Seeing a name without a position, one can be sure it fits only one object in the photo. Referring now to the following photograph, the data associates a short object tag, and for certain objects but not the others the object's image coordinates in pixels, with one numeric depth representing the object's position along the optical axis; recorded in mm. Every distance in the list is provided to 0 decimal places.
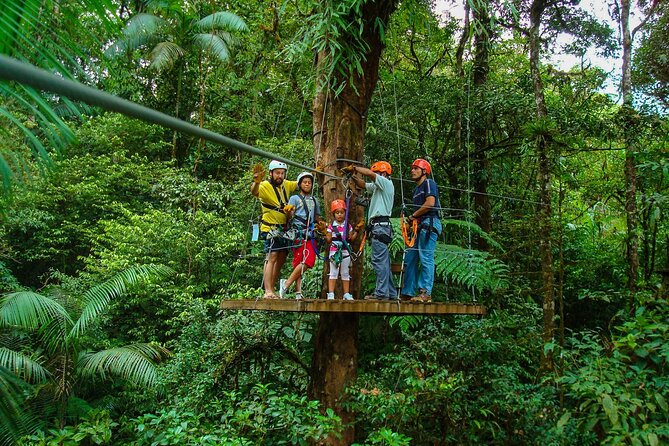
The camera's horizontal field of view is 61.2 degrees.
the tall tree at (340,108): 4910
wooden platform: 4051
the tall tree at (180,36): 11117
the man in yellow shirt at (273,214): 4695
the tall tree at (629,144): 7355
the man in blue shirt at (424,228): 4883
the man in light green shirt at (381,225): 4750
